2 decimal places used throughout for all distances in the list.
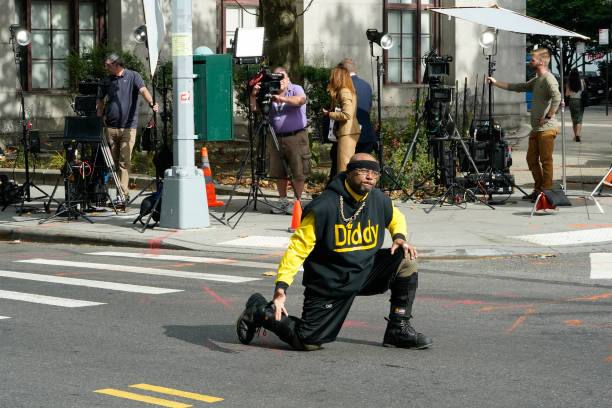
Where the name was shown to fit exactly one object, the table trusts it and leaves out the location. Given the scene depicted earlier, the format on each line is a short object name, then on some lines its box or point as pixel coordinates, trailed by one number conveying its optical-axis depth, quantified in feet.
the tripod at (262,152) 45.67
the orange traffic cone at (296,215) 42.86
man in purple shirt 47.83
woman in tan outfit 46.80
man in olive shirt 48.67
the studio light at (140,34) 59.93
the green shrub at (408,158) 55.17
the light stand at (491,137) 52.49
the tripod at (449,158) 50.67
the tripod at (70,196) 47.57
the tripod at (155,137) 47.26
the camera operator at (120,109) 51.06
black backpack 45.06
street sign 143.09
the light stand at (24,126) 51.24
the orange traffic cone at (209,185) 51.88
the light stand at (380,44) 50.31
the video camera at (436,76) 51.03
